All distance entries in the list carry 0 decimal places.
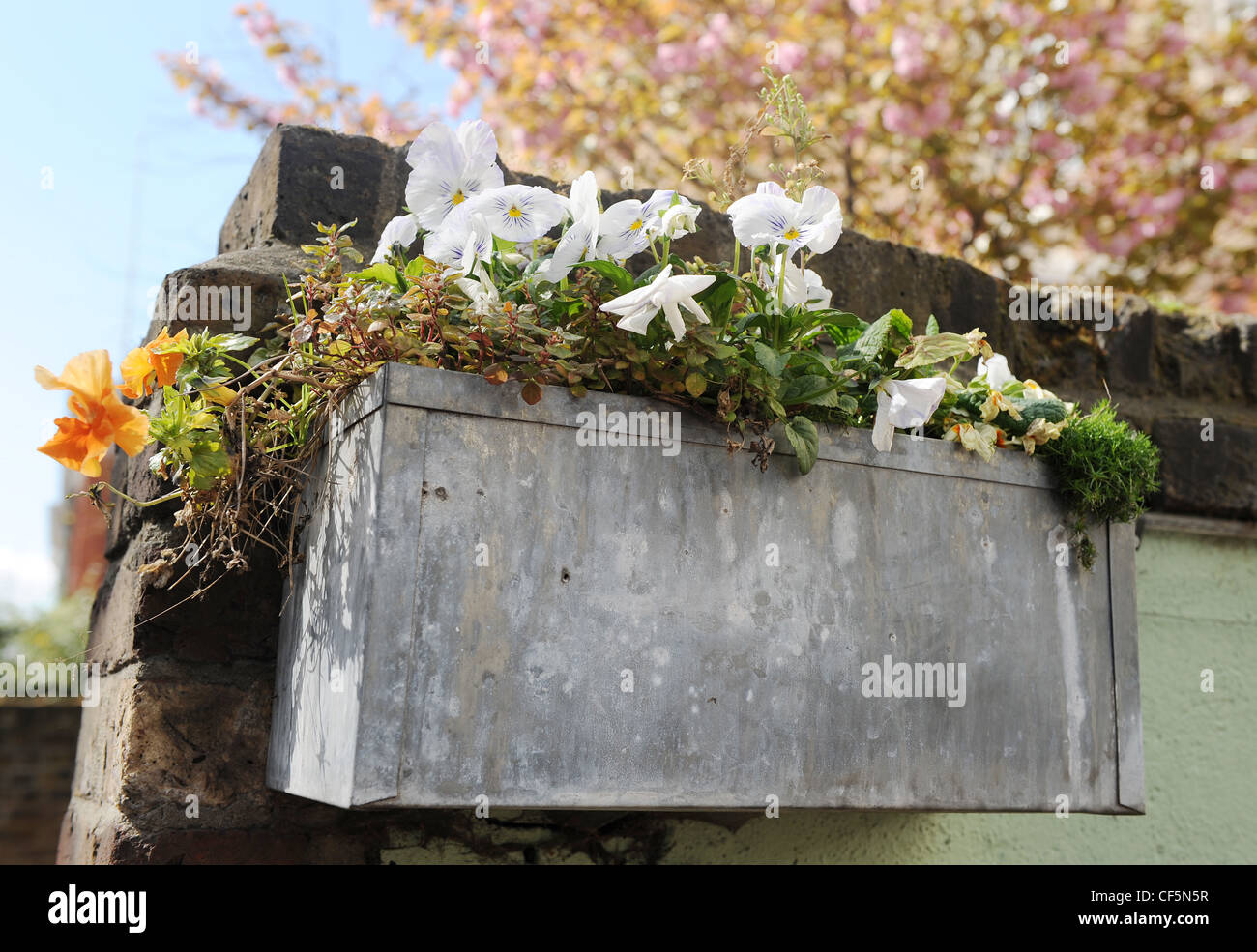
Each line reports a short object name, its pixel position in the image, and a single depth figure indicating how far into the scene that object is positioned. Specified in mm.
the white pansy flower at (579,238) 1405
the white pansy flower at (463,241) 1377
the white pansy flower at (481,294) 1364
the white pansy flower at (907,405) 1453
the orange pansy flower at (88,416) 1370
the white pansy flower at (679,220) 1420
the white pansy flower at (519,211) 1398
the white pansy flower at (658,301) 1298
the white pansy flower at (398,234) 1516
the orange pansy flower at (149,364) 1451
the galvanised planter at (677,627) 1233
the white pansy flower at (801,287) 1474
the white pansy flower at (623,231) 1453
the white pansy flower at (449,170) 1463
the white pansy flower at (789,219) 1440
